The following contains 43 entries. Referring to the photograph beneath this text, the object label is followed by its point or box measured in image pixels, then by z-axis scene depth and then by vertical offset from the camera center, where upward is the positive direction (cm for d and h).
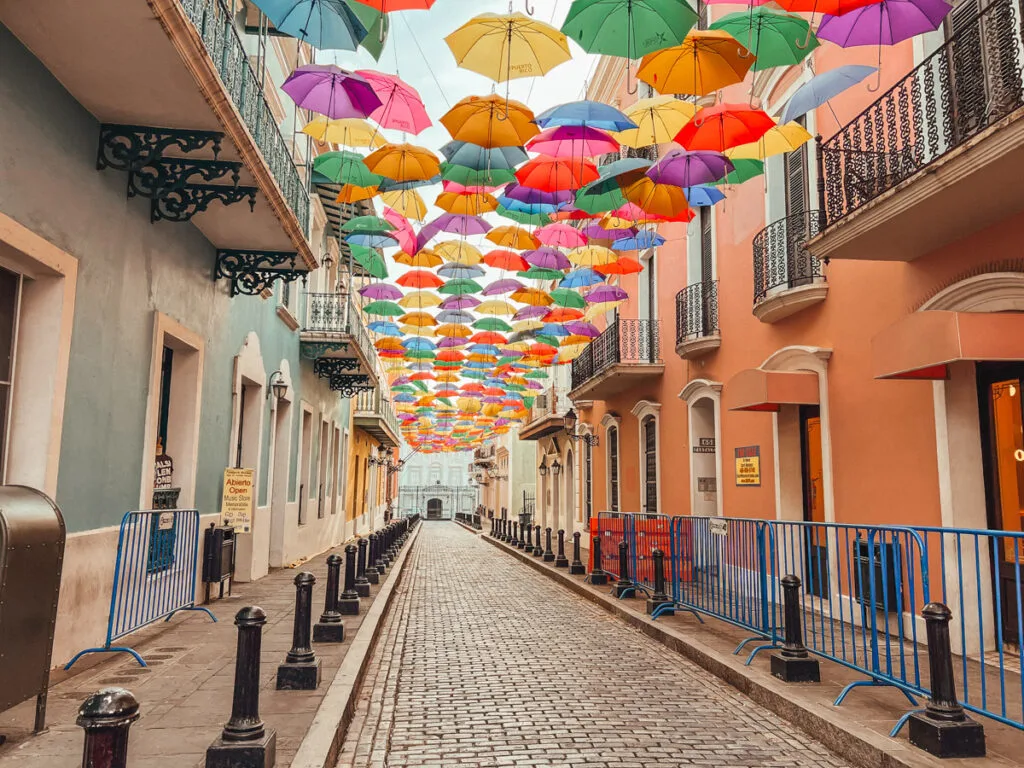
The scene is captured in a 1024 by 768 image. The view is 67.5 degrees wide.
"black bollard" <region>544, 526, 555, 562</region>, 1905 -156
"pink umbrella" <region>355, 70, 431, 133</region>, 870 +445
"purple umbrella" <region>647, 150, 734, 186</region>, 902 +384
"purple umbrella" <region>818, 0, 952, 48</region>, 657 +411
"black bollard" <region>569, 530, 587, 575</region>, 1572 -150
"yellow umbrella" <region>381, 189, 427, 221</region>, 1201 +451
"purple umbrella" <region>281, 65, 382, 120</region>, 787 +411
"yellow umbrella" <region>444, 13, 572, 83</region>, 765 +448
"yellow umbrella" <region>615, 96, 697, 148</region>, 906 +440
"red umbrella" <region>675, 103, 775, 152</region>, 831 +399
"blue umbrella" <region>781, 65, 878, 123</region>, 782 +424
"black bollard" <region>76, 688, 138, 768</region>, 236 -74
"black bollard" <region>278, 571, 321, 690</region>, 589 -130
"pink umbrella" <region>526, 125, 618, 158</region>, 908 +420
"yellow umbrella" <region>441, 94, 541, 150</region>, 852 +411
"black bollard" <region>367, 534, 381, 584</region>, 1398 -143
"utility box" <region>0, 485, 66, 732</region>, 411 -58
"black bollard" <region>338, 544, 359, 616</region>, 991 -140
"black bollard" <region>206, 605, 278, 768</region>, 404 -126
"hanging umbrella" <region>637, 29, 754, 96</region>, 734 +413
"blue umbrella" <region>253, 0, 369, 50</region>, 715 +441
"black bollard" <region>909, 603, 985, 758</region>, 448 -131
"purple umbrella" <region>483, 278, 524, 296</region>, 1655 +440
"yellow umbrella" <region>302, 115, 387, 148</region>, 998 +465
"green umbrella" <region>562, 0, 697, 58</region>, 689 +426
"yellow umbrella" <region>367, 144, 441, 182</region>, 987 +421
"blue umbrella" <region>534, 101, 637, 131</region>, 843 +414
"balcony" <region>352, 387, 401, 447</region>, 3061 +300
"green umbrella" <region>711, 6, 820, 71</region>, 718 +434
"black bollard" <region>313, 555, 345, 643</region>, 788 -136
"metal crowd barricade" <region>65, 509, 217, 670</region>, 676 -82
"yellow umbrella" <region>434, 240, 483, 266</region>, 1438 +445
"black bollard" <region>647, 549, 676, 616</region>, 1002 -133
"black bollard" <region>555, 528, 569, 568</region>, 1762 -158
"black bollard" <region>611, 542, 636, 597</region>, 1178 -136
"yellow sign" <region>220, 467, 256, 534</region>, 1086 -21
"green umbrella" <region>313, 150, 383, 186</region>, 1076 +448
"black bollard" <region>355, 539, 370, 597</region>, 1186 -143
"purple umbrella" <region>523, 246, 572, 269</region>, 1438 +435
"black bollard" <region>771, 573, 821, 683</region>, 632 -134
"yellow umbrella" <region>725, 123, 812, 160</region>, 898 +412
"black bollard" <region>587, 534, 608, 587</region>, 1377 -140
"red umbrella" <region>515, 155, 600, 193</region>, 1002 +412
